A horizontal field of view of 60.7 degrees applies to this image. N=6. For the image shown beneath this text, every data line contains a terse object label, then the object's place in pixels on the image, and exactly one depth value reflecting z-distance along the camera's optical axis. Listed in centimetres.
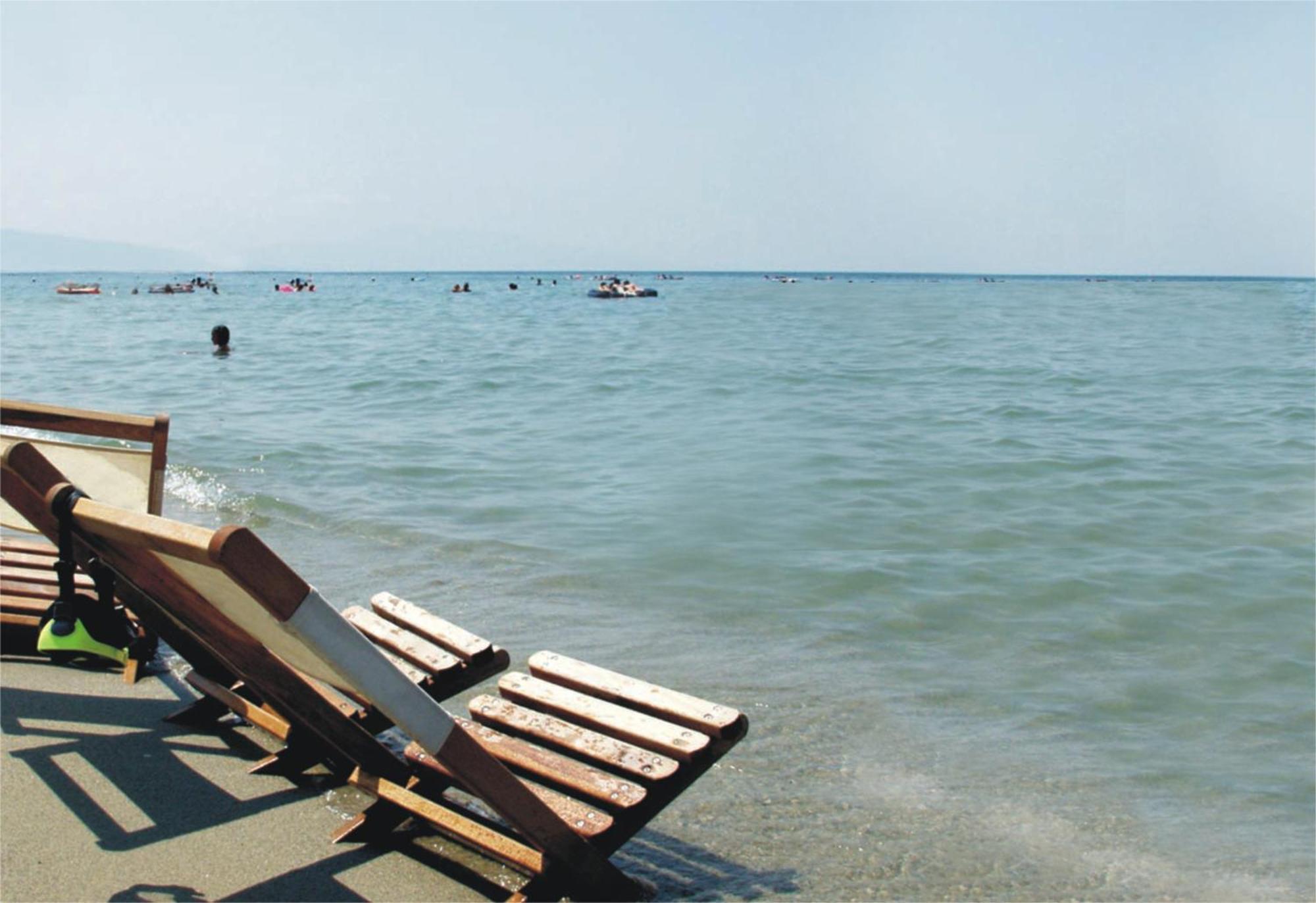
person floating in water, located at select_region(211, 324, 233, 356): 3014
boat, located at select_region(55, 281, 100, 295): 7530
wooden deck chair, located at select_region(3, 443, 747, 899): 236
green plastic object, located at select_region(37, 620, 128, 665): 313
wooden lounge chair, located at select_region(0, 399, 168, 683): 424
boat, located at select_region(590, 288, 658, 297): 6919
